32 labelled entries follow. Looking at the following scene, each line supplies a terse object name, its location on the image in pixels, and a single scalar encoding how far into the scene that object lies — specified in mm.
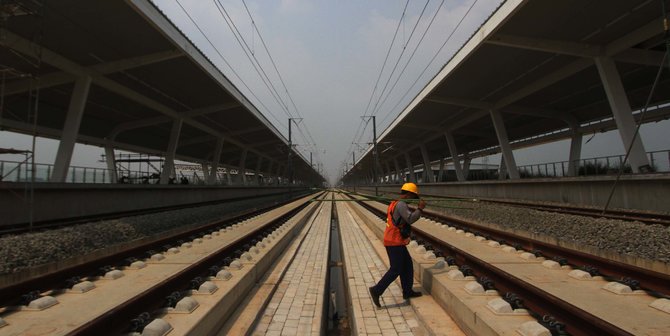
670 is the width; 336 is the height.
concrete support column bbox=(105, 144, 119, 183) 38000
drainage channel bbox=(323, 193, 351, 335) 6410
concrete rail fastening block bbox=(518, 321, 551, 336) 3789
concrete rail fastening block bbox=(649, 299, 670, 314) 4477
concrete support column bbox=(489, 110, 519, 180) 32472
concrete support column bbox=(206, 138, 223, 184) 43562
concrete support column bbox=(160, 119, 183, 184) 32969
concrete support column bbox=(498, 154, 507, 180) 45581
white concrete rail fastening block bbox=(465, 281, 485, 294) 5371
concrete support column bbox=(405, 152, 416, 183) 69325
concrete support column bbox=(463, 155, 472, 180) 62844
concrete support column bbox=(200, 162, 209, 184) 65862
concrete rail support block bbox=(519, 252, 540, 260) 7741
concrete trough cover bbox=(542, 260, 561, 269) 6879
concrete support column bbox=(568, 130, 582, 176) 37406
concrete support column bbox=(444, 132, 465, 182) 45675
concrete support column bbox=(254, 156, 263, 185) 71562
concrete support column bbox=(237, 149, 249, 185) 57394
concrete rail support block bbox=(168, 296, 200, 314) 4797
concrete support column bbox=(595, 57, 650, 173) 19466
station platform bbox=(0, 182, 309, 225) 13953
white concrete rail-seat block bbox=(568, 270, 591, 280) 6145
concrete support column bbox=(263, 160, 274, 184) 87188
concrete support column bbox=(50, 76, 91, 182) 20703
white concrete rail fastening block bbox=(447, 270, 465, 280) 6123
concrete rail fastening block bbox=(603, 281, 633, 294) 5277
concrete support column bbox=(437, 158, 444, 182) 63775
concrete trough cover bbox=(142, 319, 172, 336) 3939
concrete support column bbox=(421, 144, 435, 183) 56125
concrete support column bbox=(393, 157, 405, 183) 84638
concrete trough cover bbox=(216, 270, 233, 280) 6531
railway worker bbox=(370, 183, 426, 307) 5852
